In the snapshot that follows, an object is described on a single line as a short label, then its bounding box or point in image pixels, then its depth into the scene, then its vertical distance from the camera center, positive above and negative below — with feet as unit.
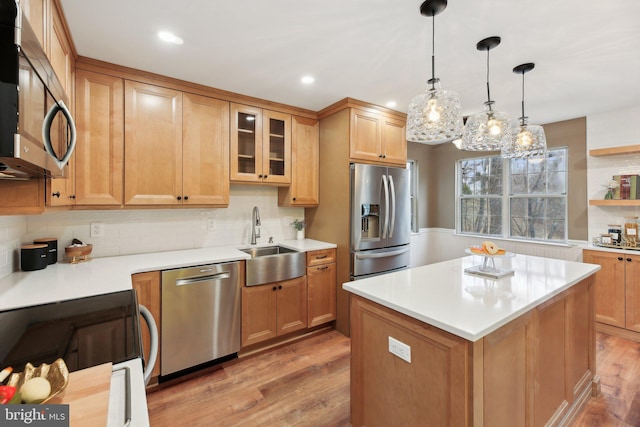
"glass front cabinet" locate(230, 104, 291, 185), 9.41 +2.36
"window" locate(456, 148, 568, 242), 12.19 +0.81
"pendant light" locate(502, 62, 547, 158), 7.22 +1.88
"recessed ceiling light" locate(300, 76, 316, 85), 8.16 +3.90
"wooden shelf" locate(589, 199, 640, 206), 9.71 +0.40
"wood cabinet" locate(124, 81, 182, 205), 7.71 +1.92
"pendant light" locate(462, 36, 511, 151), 6.28 +1.92
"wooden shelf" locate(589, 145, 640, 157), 9.86 +2.24
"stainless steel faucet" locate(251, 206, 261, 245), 10.41 -0.33
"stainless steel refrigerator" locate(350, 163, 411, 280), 9.81 -0.21
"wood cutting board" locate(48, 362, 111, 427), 2.04 -1.45
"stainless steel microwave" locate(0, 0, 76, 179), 2.21 +1.06
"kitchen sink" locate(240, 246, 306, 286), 8.45 -1.65
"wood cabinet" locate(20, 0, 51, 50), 3.49 +2.79
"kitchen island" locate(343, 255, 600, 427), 3.77 -2.08
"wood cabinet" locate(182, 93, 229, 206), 8.52 +1.95
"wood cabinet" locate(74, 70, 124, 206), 7.07 +1.91
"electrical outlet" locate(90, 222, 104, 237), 8.03 -0.43
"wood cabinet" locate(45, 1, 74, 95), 4.99 +3.25
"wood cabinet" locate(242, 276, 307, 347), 8.47 -2.98
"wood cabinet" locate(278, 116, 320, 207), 10.61 +1.82
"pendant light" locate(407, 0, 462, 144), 5.29 +1.94
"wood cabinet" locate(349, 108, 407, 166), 9.96 +2.80
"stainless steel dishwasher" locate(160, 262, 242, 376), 7.22 -2.71
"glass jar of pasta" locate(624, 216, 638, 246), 9.89 -0.63
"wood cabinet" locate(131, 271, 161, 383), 6.85 -1.94
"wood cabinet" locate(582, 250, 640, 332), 9.53 -2.58
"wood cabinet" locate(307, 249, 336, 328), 9.73 -2.54
